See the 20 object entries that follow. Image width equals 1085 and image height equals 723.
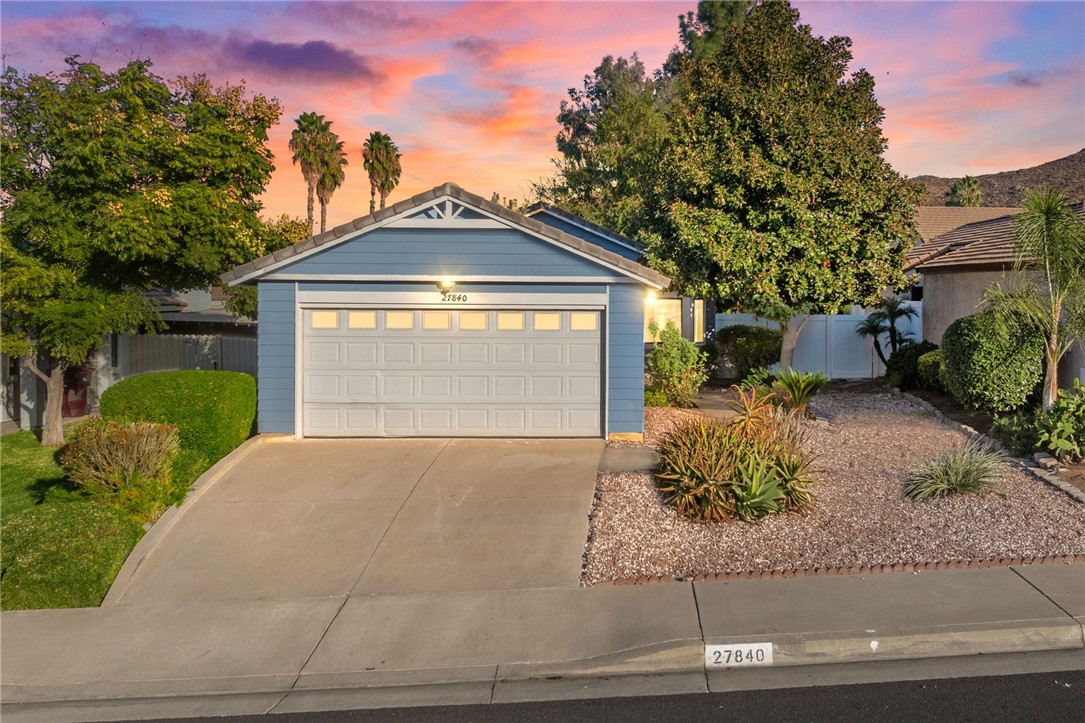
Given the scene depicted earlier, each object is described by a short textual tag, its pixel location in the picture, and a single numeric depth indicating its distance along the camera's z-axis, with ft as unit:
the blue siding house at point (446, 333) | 44.80
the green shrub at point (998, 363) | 41.98
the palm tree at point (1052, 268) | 38.99
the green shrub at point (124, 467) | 32.37
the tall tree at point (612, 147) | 85.76
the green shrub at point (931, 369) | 54.24
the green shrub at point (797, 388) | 49.65
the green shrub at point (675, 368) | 53.93
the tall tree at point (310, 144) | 130.21
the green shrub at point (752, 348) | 69.87
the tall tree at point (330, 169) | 131.13
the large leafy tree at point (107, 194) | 49.65
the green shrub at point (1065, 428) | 35.24
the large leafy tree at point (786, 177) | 54.34
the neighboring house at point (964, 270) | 53.21
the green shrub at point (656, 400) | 53.21
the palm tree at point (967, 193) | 146.10
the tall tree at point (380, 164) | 136.77
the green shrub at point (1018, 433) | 37.47
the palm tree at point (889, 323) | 66.28
